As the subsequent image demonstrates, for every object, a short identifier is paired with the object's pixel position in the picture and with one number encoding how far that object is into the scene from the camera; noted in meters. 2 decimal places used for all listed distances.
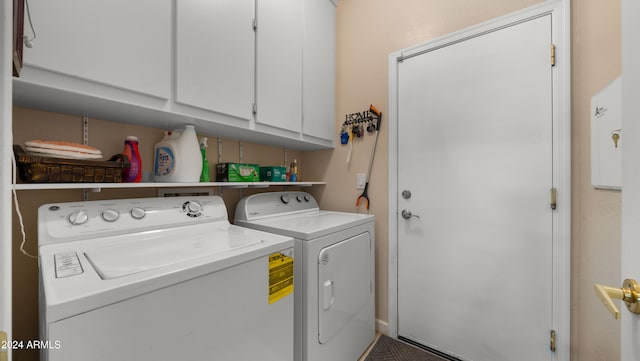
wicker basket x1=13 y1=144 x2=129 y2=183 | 0.97
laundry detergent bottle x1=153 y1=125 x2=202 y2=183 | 1.42
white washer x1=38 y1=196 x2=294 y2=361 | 0.66
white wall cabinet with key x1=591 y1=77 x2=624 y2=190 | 1.14
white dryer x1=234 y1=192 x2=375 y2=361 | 1.35
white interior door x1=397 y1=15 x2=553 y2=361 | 1.49
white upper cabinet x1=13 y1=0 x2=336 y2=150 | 0.93
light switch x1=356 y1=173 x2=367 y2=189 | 2.17
